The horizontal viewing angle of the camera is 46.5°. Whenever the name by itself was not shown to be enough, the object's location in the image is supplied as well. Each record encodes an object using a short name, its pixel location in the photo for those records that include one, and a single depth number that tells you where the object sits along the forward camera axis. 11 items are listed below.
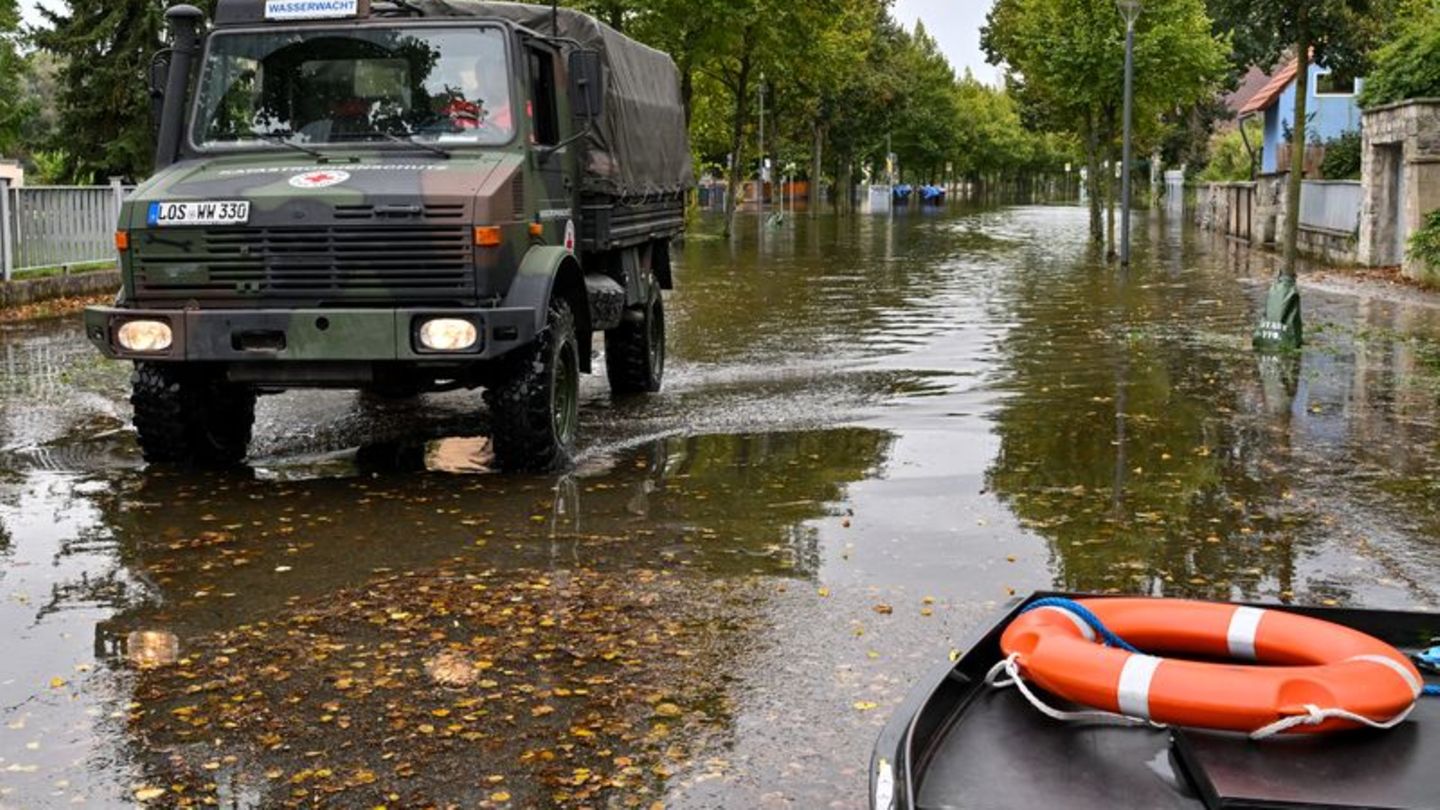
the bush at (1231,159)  63.81
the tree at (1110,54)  34.78
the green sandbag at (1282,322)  15.87
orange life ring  3.54
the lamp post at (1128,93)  28.95
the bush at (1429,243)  23.25
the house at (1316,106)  51.38
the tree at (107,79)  35.03
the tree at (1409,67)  26.67
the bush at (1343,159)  36.34
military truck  8.90
